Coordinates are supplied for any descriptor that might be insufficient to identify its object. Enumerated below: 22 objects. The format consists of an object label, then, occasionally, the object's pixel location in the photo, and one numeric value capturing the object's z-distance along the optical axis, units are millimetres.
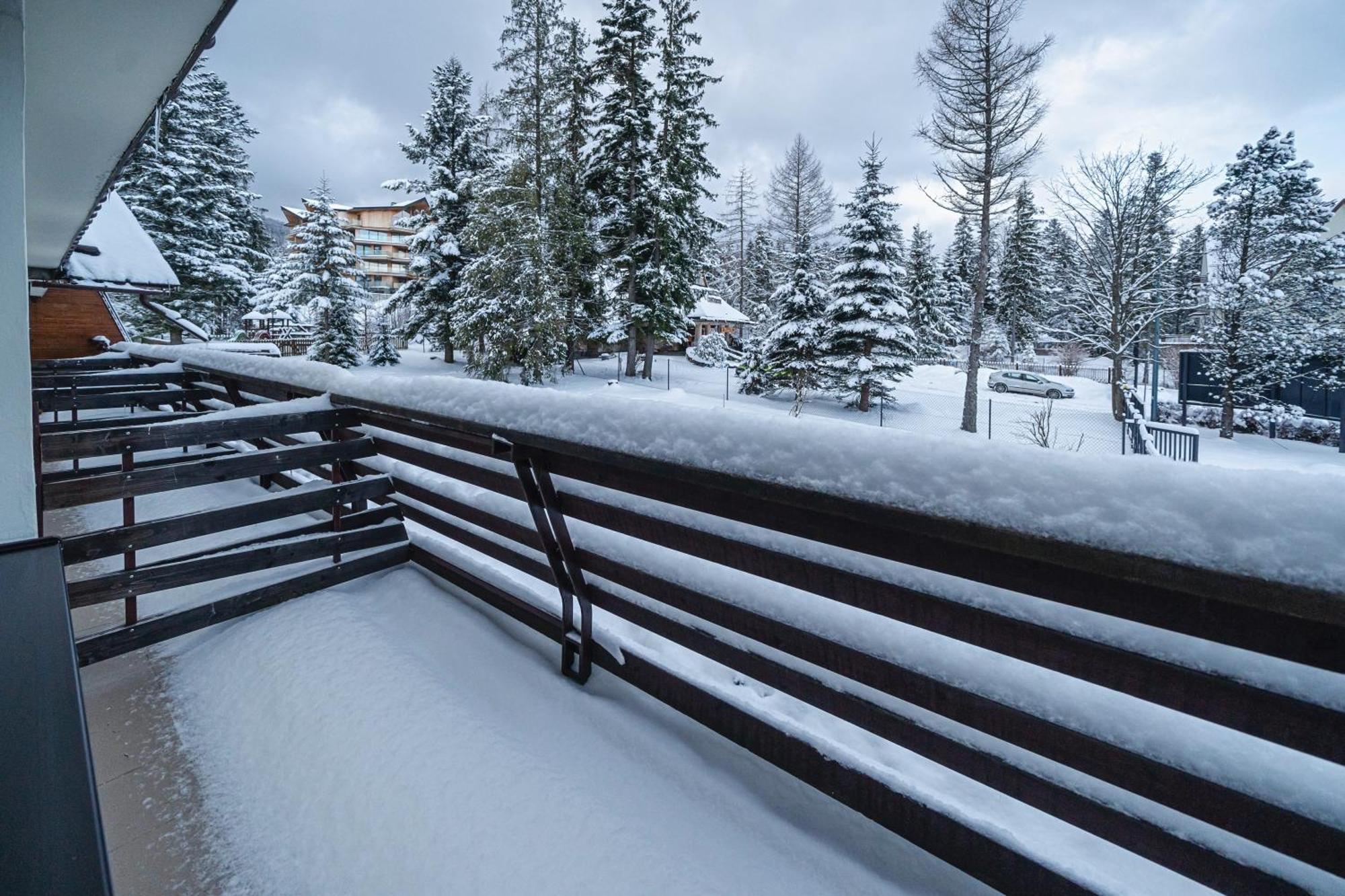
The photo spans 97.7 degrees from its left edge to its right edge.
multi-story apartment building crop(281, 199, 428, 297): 64938
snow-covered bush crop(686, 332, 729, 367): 30562
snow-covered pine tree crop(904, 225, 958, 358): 33156
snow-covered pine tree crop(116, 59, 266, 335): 20297
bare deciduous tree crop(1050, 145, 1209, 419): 15328
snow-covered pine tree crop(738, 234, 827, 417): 19559
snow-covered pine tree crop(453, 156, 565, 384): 17812
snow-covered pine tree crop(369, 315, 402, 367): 24109
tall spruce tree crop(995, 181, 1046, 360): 34906
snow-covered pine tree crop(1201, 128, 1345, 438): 15086
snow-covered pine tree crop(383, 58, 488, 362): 22391
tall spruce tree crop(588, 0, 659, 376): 20578
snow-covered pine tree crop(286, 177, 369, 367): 22875
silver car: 24856
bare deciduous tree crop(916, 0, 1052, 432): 15203
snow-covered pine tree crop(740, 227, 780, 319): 38188
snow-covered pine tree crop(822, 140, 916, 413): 18594
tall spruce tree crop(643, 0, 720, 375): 21031
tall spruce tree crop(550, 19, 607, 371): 19047
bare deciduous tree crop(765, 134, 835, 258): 29844
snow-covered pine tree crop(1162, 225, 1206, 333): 15953
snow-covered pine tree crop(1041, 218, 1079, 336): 17594
